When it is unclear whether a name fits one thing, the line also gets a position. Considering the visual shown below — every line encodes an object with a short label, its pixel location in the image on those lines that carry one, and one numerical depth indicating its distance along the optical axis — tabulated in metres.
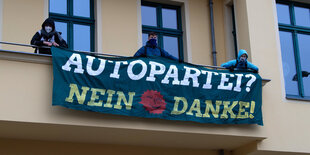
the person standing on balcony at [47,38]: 11.51
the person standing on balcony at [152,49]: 12.20
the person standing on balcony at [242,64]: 12.75
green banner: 11.16
